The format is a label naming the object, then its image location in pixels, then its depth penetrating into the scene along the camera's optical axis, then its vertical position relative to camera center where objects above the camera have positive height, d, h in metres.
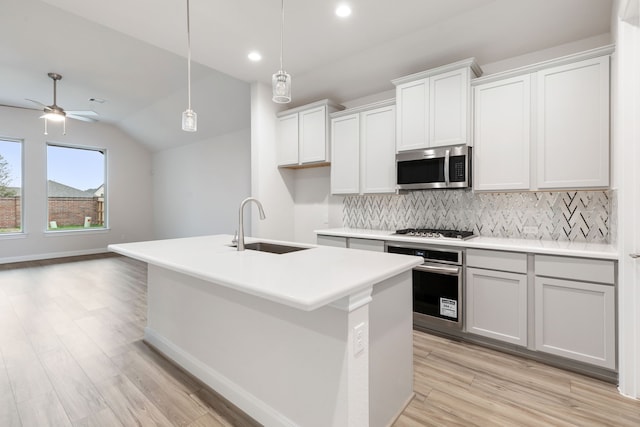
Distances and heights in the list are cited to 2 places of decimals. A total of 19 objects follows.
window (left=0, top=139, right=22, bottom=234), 6.28 +0.55
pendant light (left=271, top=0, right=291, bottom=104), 1.94 +0.81
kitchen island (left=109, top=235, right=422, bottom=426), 1.33 -0.64
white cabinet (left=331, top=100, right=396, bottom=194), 3.48 +0.76
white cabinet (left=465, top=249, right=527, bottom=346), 2.42 -0.69
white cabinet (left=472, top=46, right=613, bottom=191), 2.34 +0.73
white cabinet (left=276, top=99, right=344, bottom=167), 3.98 +1.07
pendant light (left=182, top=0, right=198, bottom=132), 2.41 +0.74
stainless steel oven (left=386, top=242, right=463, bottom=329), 2.70 -0.68
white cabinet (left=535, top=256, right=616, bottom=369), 2.08 -0.70
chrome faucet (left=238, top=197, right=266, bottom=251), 2.26 -0.16
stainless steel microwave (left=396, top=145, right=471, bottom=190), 2.86 +0.44
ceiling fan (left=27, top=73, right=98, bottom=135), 4.47 +1.52
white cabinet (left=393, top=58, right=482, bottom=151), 2.85 +1.05
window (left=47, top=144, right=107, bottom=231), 6.98 +0.60
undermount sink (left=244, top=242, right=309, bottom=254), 2.56 -0.30
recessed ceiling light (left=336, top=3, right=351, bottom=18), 2.56 +1.74
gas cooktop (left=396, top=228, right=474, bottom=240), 2.88 -0.21
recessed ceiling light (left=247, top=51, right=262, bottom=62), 3.36 +1.76
